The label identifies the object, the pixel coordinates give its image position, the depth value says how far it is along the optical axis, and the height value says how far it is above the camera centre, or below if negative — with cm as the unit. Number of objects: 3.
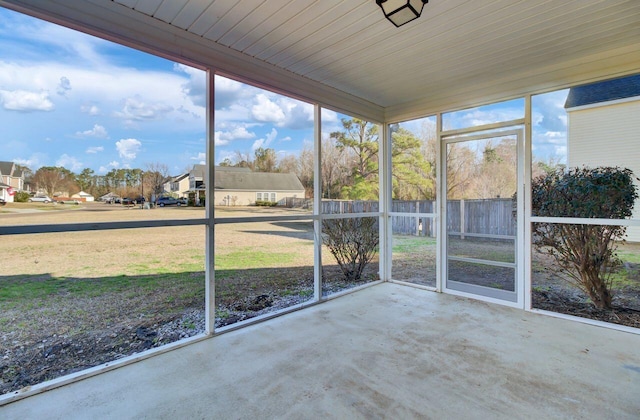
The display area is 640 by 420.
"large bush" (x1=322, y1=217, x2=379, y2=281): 464 -56
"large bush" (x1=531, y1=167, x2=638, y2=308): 316 -9
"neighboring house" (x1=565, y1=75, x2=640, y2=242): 308 +86
